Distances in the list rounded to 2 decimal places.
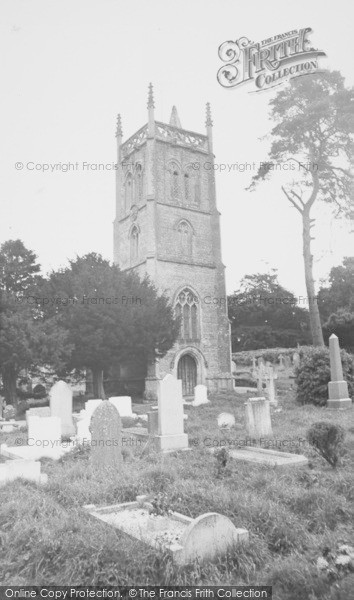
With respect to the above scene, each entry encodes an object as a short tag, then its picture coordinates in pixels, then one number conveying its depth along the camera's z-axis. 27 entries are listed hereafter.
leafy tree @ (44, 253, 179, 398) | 25.19
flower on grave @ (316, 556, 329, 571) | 3.64
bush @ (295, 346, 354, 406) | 17.81
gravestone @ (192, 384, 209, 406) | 22.16
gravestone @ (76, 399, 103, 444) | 11.31
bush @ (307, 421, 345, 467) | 7.32
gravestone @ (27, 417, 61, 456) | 9.87
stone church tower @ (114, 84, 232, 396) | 32.09
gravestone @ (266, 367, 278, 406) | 18.80
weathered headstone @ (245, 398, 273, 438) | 10.86
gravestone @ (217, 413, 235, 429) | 13.05
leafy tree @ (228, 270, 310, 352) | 49.06
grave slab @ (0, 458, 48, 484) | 7.00
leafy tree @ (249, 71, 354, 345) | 22.89
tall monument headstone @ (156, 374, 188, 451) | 10.03
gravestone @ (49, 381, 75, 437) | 14.26
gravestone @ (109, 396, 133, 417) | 16.92
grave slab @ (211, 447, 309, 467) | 7.88
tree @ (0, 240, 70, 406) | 21.09
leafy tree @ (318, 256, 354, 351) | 38.38
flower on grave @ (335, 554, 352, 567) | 3.58
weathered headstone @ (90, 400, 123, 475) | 8.24
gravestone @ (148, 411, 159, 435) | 11.60
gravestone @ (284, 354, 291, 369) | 37.43
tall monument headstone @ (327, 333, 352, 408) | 16.40
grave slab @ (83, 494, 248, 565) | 4.05
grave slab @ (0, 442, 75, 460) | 9.62
